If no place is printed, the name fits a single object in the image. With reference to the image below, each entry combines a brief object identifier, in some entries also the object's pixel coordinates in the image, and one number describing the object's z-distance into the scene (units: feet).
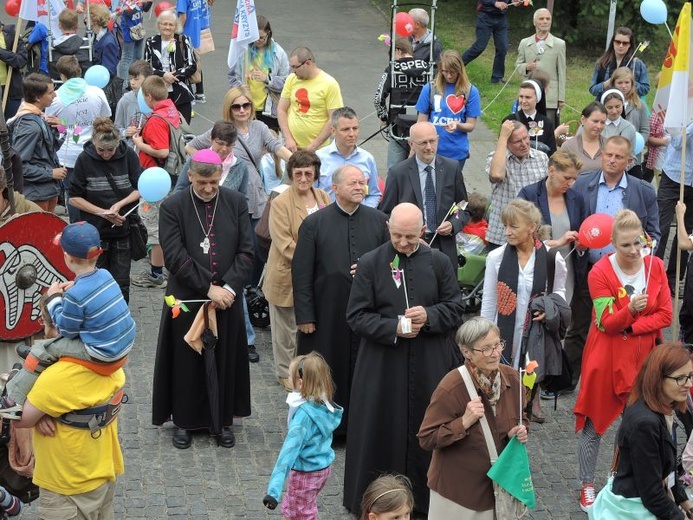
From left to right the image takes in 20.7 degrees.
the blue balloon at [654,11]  70.40
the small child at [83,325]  32.95
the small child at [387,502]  29.34
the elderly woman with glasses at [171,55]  74.61
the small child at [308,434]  35.90
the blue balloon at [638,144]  61.84
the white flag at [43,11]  62.44
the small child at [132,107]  65.00
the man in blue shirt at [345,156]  53.36
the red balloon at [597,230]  48.57
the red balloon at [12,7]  86.66
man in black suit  51.59
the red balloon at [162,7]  81.28
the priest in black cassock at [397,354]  41.23
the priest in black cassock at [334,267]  46.55
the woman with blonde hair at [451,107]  63.68
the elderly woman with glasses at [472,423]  34.58
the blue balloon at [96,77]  69.33
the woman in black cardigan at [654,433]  32.50
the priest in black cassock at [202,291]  45.44
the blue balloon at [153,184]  51.96
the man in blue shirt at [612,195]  50.55
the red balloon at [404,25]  74.53
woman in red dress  42.67
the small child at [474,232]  58.06
